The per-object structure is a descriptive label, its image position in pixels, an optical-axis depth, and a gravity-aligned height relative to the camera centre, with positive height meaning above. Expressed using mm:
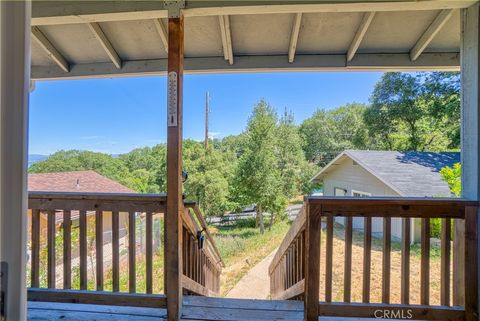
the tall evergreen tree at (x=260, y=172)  10472 -342
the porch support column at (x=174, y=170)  1799 -50
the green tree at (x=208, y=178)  10164 -582
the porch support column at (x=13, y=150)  428 +19
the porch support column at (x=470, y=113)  1724 +353
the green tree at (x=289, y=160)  11055 +161
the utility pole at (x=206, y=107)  12527 +2768
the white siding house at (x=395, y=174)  5363 -227
